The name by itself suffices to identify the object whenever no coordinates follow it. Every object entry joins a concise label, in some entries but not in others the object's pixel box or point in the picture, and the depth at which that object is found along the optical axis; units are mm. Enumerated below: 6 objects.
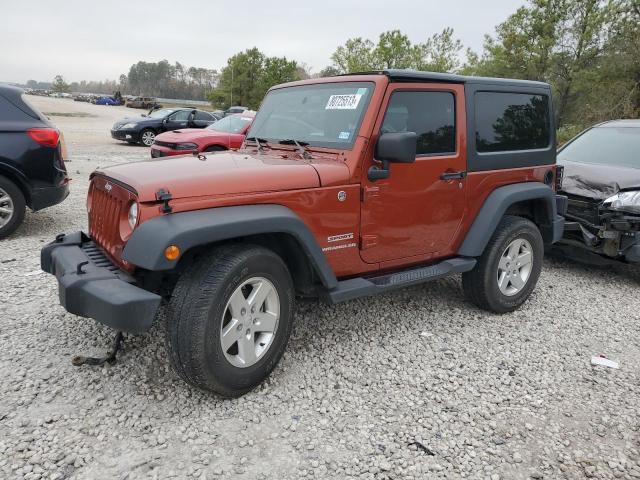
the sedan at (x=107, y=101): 69950
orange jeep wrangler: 2713
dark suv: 5648
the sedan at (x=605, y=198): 5145
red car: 11773
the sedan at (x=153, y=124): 18000
